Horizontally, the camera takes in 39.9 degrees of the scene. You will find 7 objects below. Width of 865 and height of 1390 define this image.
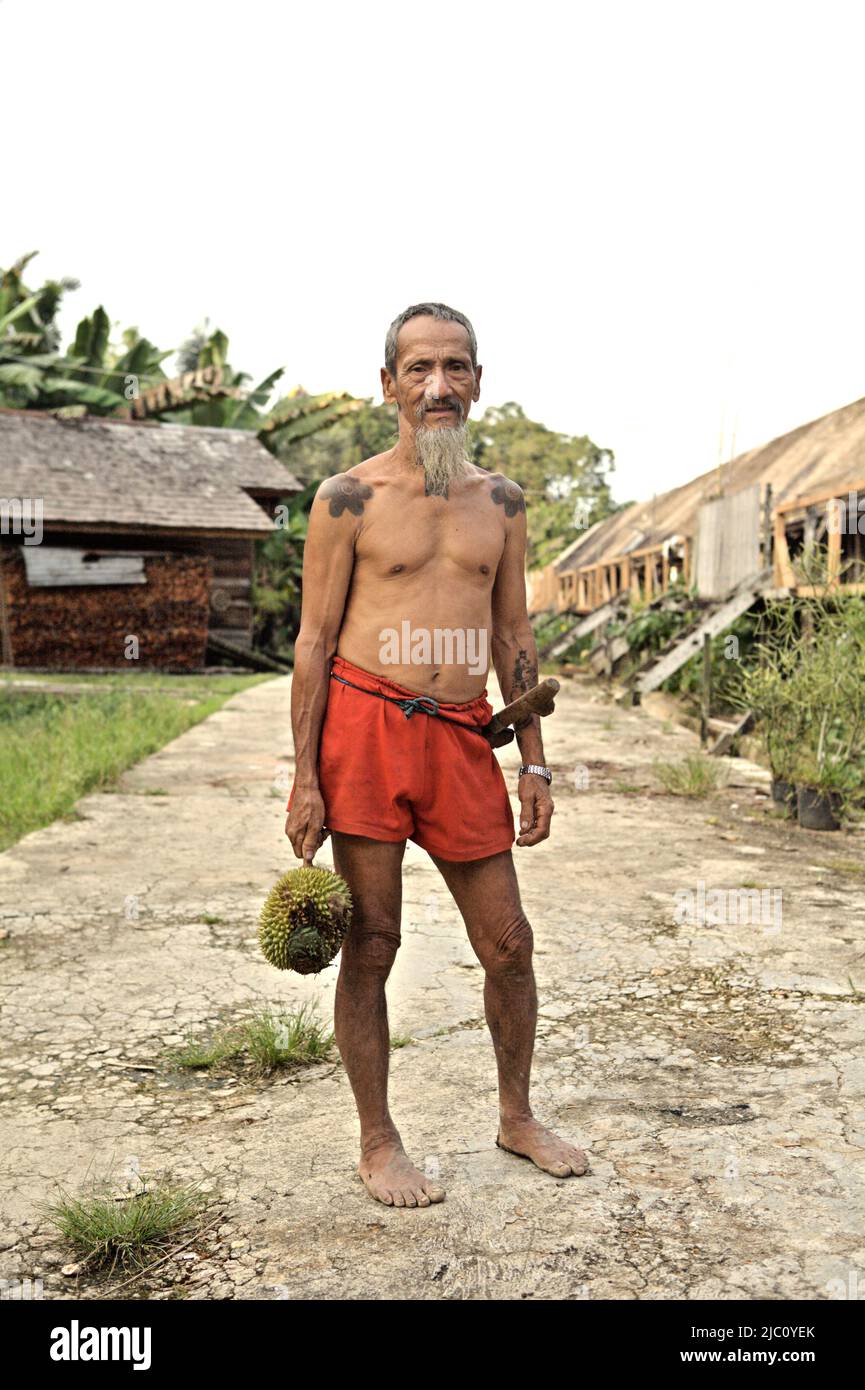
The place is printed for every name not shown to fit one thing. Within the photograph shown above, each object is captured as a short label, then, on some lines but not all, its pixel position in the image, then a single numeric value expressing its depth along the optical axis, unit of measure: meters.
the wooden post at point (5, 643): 18.95
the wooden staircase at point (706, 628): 11.92
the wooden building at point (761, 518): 10.46
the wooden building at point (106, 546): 18.70
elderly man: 2.86
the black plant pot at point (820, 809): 7.27
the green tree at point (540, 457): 41.50
